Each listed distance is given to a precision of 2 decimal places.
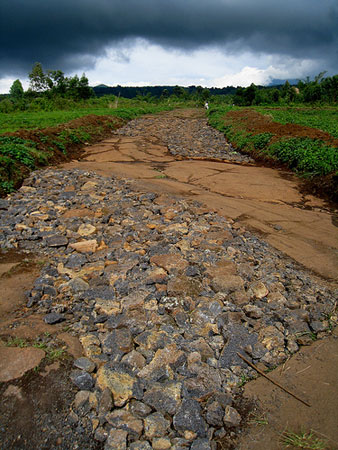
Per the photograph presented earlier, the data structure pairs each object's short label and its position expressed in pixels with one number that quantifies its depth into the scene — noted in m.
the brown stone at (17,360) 1.89
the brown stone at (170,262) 3.12
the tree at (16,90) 37.06
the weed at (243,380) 2.00
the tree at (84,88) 29.83
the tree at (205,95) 42.63
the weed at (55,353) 2.04
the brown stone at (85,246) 3.47
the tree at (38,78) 30.00
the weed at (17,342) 2.09
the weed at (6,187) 5.20
